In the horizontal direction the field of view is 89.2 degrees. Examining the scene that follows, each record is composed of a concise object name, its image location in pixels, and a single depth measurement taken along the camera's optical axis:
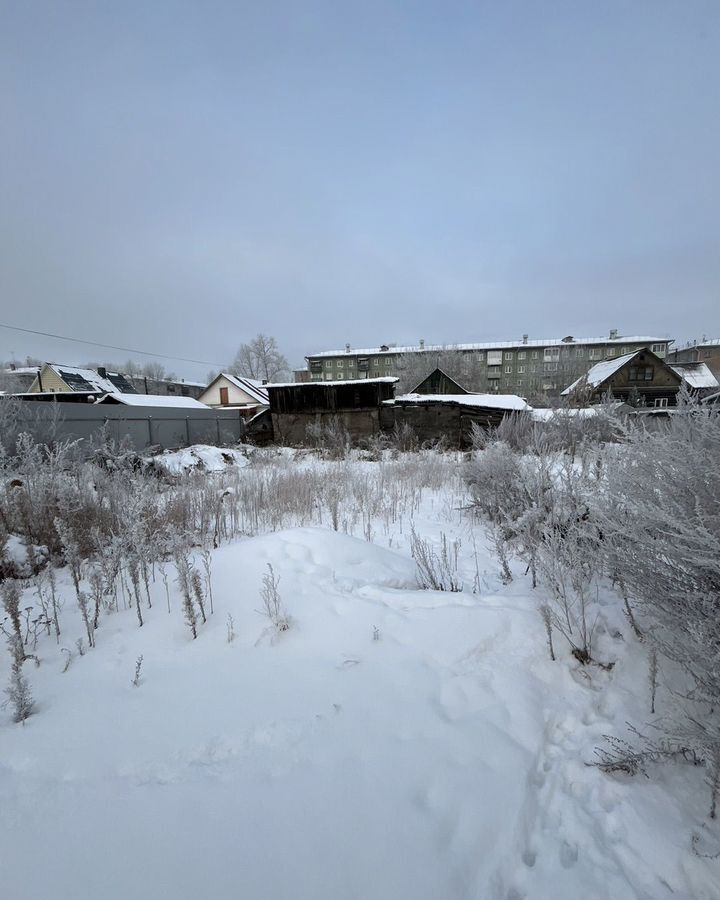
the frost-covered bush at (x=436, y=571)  3.02
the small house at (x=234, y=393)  41.62
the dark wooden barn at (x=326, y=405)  18.80
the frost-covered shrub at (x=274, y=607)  2.27
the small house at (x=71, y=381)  34.16
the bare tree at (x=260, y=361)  61.25
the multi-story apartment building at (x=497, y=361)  49.38
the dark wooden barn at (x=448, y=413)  16.53
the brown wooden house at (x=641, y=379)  29.25
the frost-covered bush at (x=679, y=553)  1.44
